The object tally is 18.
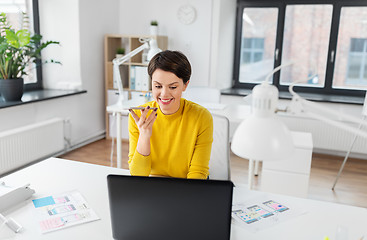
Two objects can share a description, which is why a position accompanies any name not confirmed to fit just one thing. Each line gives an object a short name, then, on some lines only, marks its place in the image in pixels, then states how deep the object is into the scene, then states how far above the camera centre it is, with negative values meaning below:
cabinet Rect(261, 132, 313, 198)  2.68 -0.92
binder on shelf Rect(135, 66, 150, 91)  4.38 -0.34
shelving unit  4.43 -0.10
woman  1.54 -0.39
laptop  1.01 -0.46
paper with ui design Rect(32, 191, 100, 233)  1.27 -0.62
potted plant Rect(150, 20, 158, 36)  4.38 +0.31
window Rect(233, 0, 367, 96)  4.31 +0.18
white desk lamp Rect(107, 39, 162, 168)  3.12 -0.48
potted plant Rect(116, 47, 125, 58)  4.54 +0.00
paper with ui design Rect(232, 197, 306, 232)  1.28 -0.61
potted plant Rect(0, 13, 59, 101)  3.19 -0.07
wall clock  4.40 +0.51
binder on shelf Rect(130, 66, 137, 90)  4.42 -0.34
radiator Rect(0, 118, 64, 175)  3.20 -0.94
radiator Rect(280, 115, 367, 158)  3.99 -0.91
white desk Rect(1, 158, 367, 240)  1.21 -0.61
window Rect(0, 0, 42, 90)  3.70 +0.35
